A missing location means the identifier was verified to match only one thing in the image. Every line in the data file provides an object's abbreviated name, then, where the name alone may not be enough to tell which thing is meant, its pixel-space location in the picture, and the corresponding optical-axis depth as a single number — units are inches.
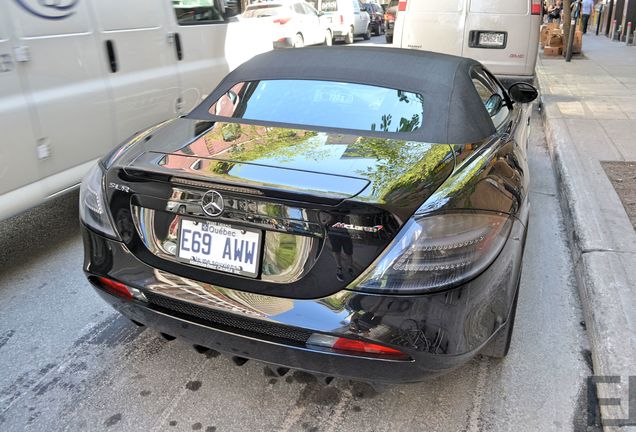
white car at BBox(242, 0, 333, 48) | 628.9
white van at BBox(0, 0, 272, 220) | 141.7
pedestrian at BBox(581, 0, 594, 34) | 877.7
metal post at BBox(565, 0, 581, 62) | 570.4
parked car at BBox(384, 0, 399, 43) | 849.5
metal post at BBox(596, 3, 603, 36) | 1070.4
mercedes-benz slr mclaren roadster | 78.9
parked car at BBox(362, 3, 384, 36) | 1083.9
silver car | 841.5
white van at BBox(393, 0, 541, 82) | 323.6
